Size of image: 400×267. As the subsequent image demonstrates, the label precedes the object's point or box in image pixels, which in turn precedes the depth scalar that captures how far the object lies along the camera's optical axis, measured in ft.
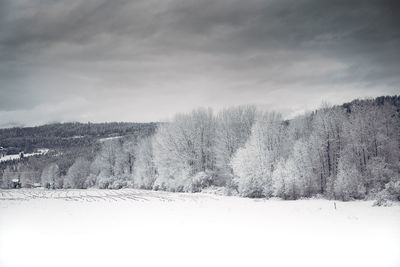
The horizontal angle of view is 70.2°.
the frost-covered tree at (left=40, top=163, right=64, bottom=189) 439.14
